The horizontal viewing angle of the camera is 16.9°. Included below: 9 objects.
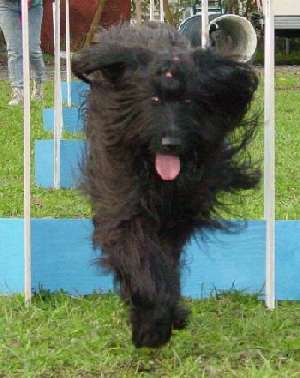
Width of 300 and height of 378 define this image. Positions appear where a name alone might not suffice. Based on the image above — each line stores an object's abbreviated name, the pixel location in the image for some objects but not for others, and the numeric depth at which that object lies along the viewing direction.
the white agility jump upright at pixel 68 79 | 10.20
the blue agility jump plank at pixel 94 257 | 4.95
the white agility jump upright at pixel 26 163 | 4.72
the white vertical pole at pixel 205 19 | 4.88
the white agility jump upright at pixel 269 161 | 4.70
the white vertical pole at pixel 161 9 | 9.69
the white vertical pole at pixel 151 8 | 9.09
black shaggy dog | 3.77
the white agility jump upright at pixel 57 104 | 6.97
